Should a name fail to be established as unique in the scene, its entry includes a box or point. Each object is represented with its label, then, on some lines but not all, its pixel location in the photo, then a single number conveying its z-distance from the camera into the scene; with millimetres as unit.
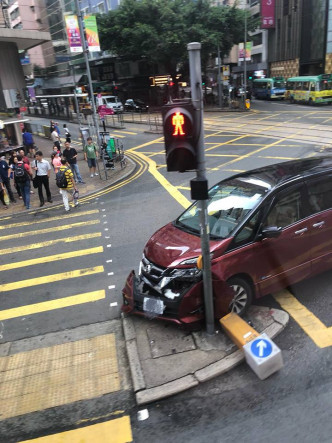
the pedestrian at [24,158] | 12016
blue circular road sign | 4246
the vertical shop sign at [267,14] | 49125
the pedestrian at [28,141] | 20156
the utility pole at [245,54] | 35344
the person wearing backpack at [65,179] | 10594
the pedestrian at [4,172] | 12195
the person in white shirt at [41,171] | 11559
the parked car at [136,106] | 42581
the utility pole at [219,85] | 38094
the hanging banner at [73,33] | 17828
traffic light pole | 3881
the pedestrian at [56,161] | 13031
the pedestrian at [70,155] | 13579
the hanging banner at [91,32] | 17995
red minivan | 4930
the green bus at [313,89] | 34031
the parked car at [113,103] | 39959
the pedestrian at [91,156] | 15023
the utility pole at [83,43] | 17078
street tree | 37469
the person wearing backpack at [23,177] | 11328
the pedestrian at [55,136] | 19672
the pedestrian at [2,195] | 12325
